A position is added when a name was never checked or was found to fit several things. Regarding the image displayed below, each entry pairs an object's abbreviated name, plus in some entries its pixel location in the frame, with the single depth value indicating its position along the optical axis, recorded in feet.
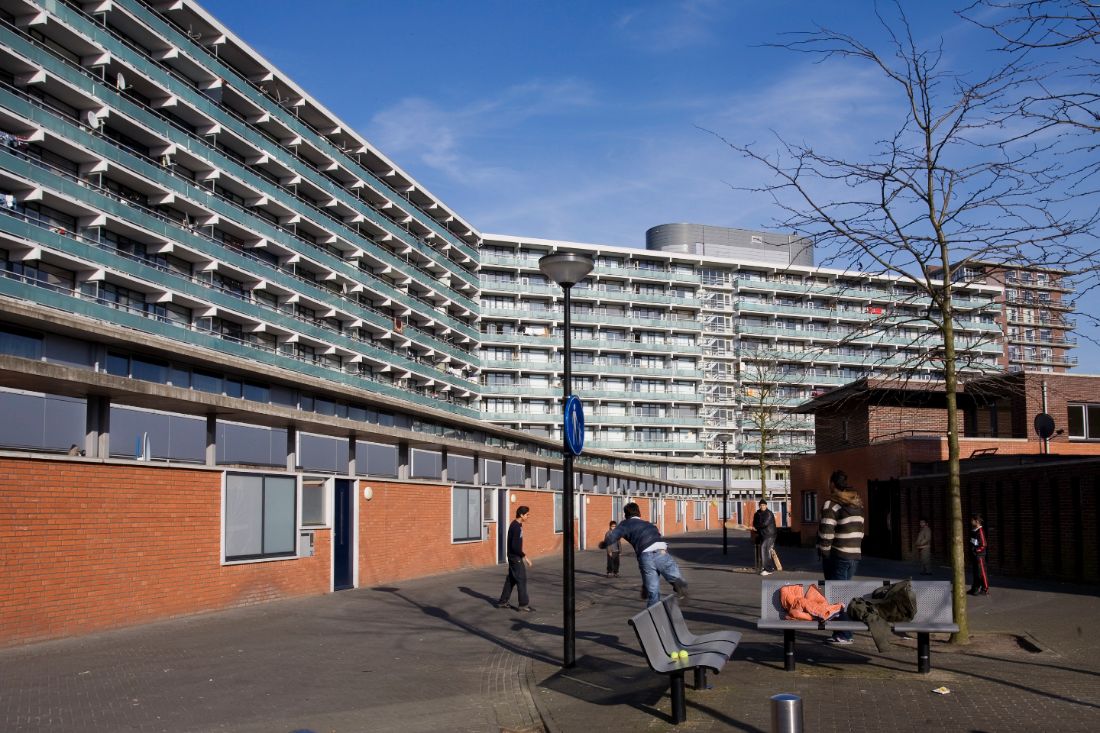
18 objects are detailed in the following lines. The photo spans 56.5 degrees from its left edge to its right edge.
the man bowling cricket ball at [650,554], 38.88
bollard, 18.75
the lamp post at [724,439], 139.31
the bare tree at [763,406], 176.55
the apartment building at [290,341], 47.42
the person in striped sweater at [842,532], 38.24
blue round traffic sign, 35.42
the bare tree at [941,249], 39.11
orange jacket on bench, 32.99
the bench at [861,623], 31.19
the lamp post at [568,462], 35.81
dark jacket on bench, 31.81
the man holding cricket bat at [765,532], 81.41
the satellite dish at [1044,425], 107.84
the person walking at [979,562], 60.08
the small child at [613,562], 82.26
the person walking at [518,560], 55.42
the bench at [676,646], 26.25
